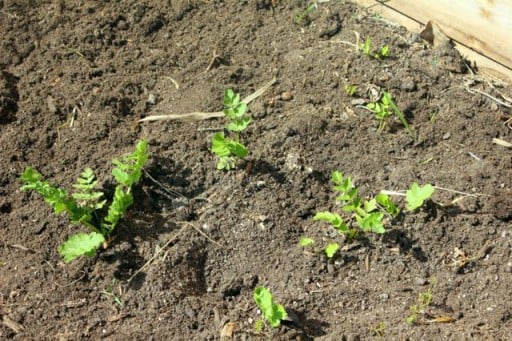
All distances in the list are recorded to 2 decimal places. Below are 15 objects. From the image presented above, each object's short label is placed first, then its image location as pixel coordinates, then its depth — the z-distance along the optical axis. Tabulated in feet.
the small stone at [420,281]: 8.43
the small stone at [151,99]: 10.55
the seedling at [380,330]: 7.90
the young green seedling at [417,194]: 8.64
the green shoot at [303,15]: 11.81
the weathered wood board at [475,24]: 10.28
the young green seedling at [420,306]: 7.98
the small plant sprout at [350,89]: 10.47
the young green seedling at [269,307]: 7.53
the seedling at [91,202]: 8.29
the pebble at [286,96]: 10.52
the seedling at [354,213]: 8.49
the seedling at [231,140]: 9.15
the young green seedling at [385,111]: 10.02
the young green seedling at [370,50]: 10.94
